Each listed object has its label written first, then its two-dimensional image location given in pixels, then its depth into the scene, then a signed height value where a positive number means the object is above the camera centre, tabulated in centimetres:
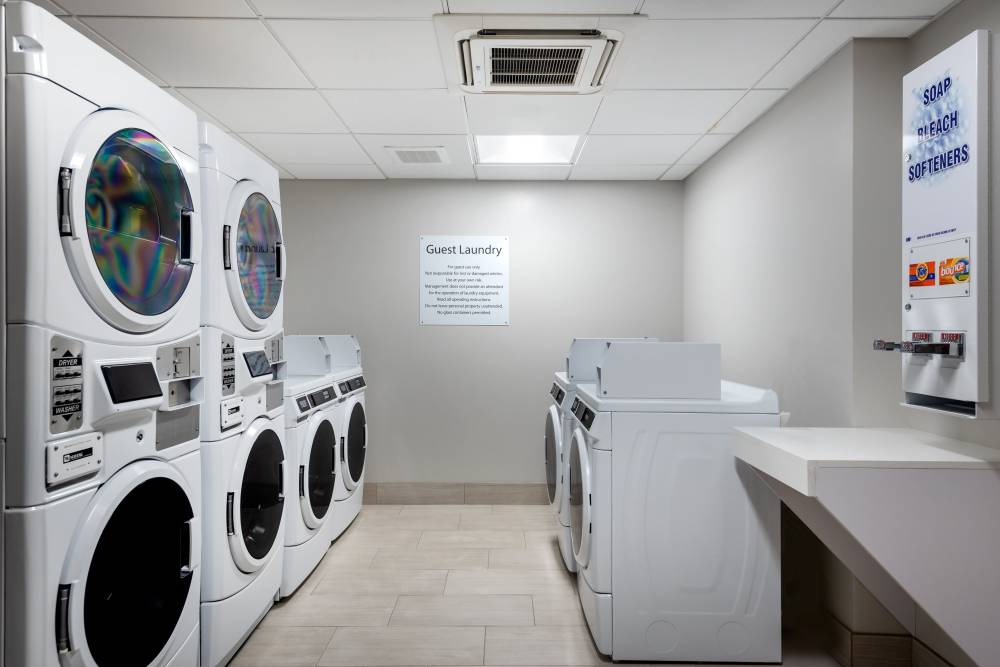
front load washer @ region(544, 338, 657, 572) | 291 -37
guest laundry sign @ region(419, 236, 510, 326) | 426 +37
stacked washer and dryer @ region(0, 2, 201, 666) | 124 -6
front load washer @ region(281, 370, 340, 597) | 274 -68
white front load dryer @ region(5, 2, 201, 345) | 123 +33
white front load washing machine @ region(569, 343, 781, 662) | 217 -74
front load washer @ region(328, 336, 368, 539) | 343 -61
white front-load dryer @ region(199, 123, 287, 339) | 201 +34
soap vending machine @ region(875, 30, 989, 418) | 144 +26
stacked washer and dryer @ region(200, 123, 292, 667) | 201 -23
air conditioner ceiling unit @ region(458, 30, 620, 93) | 218 +107
